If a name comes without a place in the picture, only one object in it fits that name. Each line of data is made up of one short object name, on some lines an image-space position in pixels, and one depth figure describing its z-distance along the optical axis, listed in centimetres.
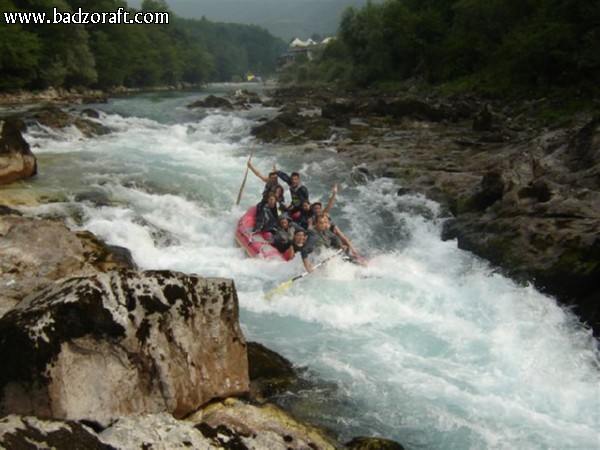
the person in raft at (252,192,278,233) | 943
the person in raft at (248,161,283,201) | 1007
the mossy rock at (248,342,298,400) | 471
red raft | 866
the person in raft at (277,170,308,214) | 1011
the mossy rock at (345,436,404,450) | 400
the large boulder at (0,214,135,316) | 622
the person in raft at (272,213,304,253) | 901
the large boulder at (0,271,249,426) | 334
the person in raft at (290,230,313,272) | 816
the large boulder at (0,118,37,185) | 1027
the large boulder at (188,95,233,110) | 3016
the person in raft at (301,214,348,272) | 823
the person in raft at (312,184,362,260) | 866
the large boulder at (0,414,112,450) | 257
